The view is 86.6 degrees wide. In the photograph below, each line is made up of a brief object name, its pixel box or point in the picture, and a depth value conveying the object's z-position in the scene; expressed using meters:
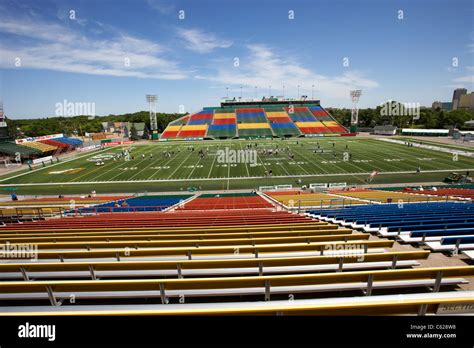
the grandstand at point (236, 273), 2.43
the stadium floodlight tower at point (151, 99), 85.56
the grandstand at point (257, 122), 78.06
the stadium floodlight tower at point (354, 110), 80.63
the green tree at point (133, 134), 80.69
